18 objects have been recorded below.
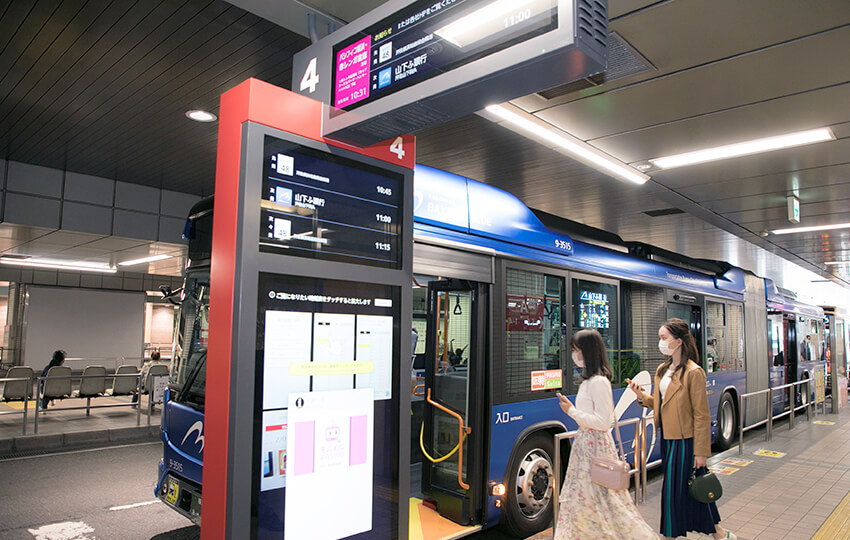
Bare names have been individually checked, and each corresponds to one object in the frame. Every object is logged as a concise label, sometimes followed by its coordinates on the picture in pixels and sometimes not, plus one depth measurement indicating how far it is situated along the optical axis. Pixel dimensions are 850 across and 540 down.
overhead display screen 2.21
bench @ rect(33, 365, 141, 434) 10.55
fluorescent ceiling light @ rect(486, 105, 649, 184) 4.99
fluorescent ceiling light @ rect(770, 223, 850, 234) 9.07
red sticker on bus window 5.45
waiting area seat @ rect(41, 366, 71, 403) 10.53
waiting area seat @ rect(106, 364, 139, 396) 11.71
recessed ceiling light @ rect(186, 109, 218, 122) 5.90
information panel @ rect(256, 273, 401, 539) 2.57
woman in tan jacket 4.56
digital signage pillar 2.47
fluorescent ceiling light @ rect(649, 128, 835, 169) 5.30
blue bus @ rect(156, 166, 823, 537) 4.69
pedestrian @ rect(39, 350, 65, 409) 12.22
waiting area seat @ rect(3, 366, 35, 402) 10.09
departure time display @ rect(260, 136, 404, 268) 2.62
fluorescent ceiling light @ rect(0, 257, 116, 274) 14.37
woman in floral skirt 4.33
